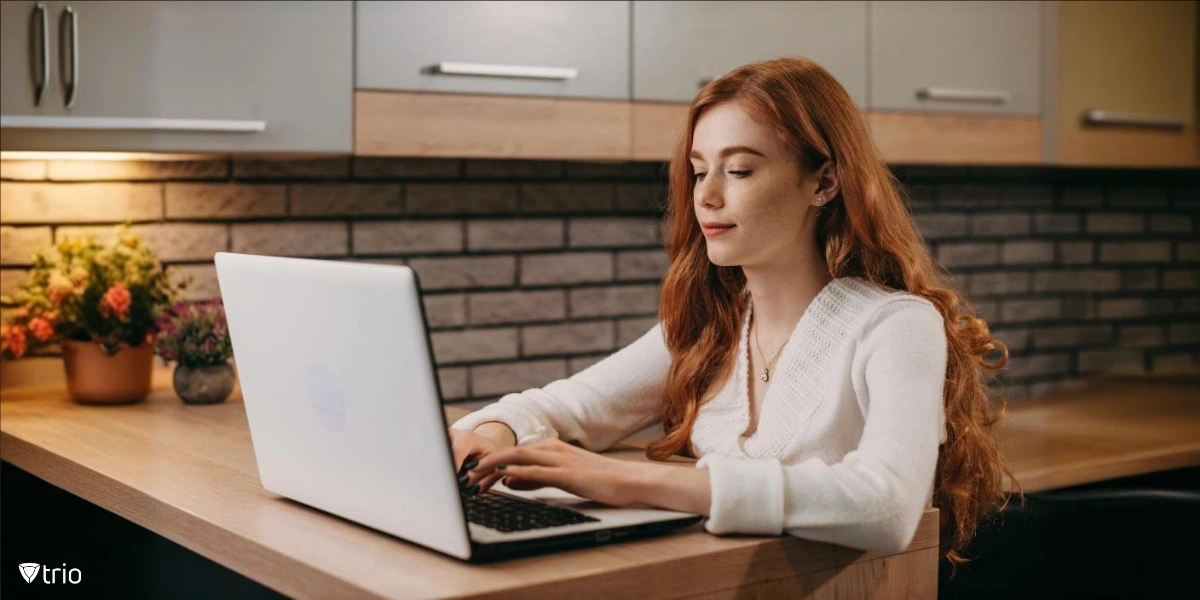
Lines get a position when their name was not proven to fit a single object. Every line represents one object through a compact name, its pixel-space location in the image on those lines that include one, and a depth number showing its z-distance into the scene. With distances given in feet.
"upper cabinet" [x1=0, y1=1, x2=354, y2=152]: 6.64
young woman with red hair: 4.50
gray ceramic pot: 7.50
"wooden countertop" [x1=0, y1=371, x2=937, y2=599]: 4.00
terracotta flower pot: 7.43
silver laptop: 4.00
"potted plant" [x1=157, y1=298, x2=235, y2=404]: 7.47
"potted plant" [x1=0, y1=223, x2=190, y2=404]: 7.43
